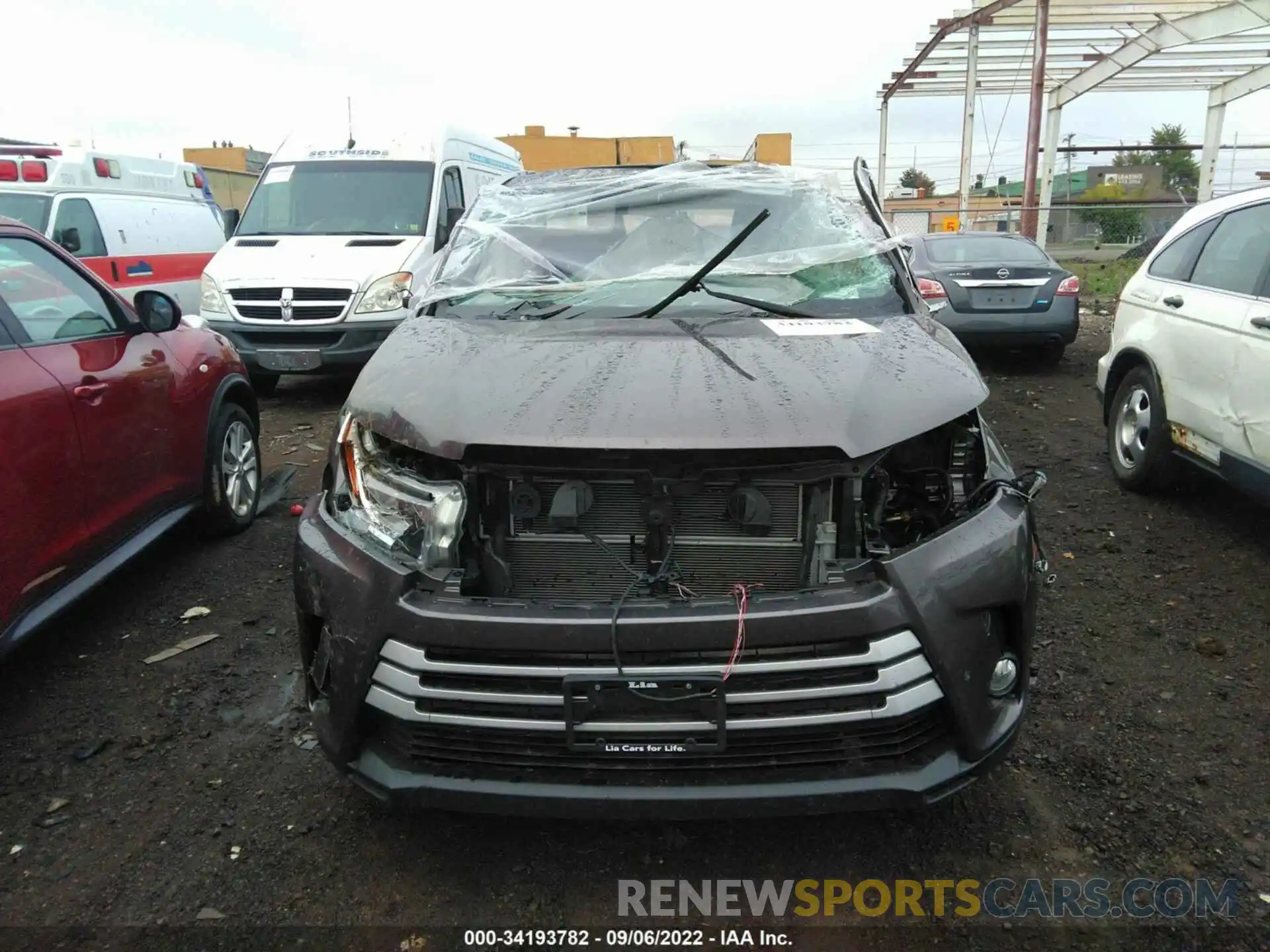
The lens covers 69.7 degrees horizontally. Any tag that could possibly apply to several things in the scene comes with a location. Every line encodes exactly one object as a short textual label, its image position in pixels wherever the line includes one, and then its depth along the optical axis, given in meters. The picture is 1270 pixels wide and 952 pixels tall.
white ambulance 8.71
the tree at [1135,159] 62.42
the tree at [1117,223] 30.36
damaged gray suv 2.04
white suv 4.22
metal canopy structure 15.83
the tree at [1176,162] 59.03
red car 3.14
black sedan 8.94
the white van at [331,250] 7.81
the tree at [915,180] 69.94
